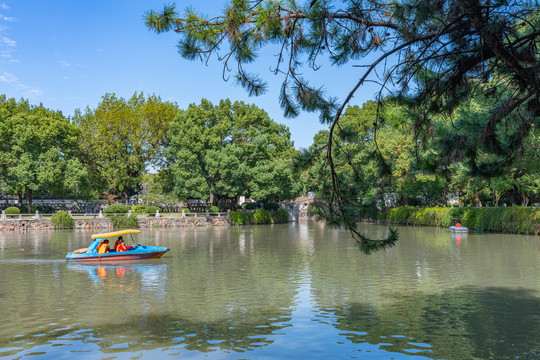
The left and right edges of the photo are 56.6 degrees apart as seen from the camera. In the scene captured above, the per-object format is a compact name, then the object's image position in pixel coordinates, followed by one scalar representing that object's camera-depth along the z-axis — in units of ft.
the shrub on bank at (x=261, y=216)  203.92
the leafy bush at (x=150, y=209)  189.18
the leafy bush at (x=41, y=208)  189.49
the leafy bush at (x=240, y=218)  194.08
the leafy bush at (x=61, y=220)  167.32
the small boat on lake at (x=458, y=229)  131.75
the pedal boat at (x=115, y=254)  78.74
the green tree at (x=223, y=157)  191.31
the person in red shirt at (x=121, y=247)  81.81
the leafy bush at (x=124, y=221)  172.35
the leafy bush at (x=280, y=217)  217.07
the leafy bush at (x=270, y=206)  222.28
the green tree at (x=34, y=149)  177.17
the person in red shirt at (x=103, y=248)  80.12
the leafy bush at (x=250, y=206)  221.52
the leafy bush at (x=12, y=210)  168.01
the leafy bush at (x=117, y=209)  180.75
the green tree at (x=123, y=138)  209.77
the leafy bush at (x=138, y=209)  188.24
